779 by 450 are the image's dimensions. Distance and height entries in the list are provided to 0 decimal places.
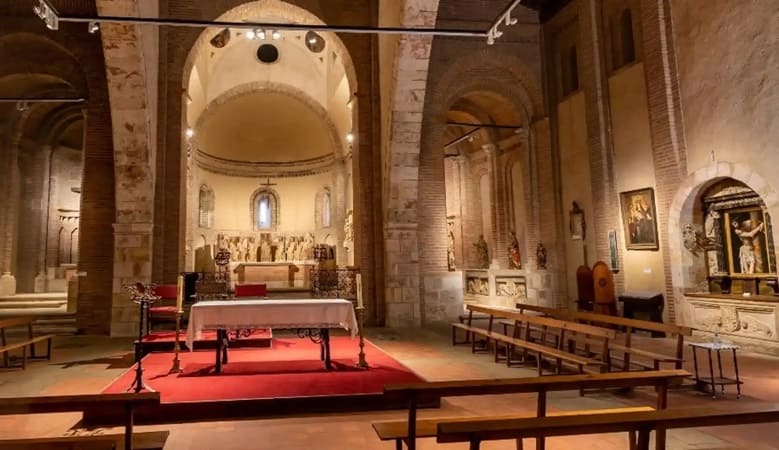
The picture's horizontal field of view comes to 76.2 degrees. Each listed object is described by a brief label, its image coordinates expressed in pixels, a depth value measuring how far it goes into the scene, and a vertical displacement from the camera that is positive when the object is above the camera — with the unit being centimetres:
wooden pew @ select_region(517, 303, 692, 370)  536 -72
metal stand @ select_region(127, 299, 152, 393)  512 -100
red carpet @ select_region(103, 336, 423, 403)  533 -120
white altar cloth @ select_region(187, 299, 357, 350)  621 -47
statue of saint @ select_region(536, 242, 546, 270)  1393 +36
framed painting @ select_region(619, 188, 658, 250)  1061 +105
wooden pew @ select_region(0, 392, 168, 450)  264 -69
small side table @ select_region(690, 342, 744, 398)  536 -128
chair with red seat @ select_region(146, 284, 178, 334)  803 -28
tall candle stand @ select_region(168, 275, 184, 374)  646 -45
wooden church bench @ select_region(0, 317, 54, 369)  707 -85
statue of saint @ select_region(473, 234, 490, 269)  1809 +63
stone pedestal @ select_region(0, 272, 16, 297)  1488 +3
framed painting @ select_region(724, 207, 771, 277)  916 +42
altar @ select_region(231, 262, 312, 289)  1777 +13
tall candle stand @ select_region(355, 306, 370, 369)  659 -115
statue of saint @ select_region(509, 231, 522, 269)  1585 +46
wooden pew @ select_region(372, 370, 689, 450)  293 -72
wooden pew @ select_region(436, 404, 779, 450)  232 -74
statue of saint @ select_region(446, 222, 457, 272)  1936 +99
